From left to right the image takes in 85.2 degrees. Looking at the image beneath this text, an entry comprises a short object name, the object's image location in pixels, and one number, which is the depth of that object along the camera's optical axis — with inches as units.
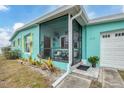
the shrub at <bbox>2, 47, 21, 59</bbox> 287.3
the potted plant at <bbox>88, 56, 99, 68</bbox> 169.3
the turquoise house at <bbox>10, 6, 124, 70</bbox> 150.8
